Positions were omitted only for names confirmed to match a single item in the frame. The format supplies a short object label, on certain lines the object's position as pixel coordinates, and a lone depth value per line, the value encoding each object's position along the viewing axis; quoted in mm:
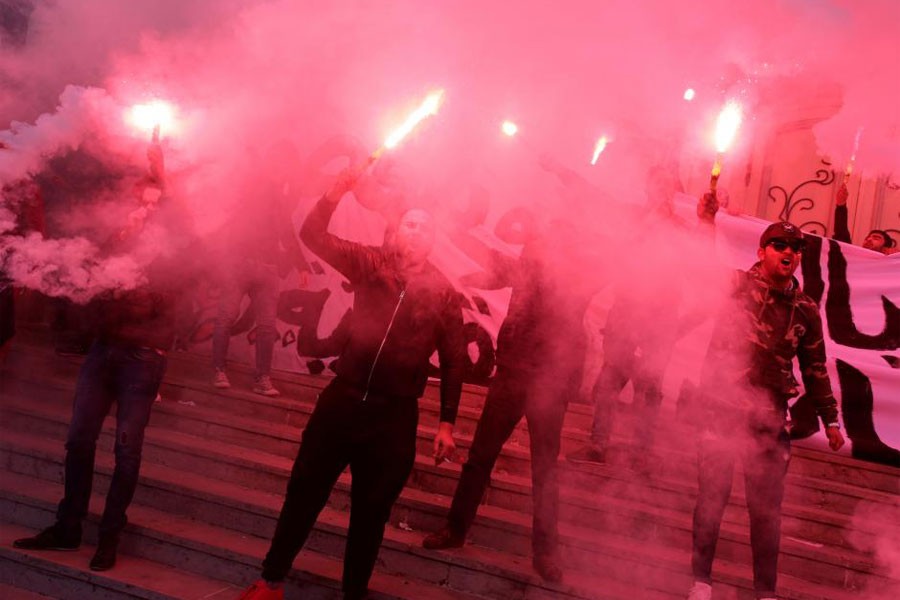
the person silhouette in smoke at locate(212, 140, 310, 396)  5773
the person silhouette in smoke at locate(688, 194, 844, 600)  3459
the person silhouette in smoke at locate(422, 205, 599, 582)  3871
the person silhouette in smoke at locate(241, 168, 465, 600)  3223
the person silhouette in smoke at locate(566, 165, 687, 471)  4973
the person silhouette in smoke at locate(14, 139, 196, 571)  3723
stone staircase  3797
